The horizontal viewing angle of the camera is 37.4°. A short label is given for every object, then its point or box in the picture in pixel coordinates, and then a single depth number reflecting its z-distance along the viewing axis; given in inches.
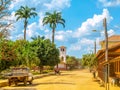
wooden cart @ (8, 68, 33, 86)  691.2
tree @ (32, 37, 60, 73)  1621.1
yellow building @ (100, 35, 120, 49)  1360.9
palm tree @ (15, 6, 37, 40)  1856.3
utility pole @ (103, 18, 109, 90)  786.4
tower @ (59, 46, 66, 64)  3317.8
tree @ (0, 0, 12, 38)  542.1
